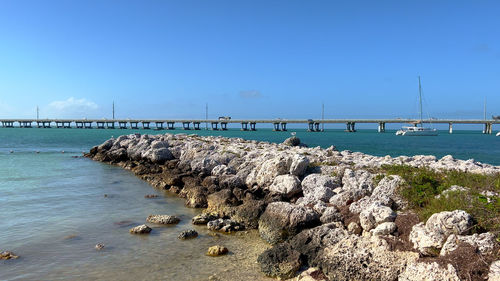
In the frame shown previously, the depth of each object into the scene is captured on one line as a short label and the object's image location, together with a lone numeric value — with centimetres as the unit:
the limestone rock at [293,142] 3209
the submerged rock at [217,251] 834
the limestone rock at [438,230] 634
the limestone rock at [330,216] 885
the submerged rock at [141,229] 1002
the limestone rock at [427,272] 552
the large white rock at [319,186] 1022
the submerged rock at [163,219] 1094
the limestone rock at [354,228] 795
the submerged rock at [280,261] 718
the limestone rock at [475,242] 582
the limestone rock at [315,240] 748
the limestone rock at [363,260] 631
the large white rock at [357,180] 1002
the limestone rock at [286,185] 1121
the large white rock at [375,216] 764
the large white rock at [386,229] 721
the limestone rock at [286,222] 897
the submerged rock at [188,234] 956
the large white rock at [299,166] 1199
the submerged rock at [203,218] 1082
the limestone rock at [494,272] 518
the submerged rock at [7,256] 812
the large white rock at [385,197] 867
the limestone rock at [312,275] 681
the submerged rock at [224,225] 1007
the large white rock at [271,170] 1233
